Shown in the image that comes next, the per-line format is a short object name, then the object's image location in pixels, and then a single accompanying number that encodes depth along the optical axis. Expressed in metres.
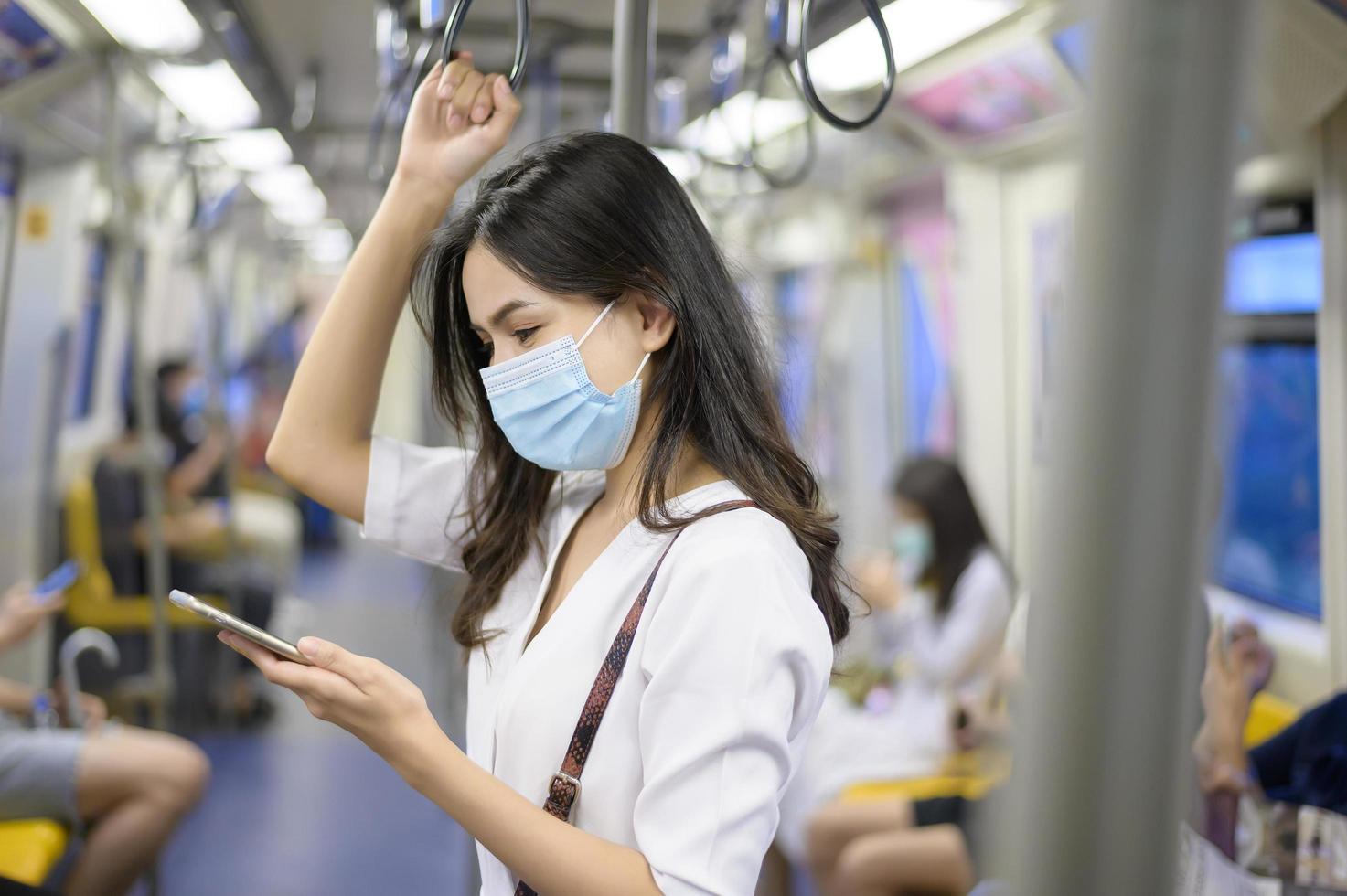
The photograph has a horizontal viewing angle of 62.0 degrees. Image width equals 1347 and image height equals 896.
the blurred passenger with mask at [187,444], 5.82
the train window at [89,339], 4.44
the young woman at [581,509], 1.02
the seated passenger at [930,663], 3.25
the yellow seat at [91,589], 4.51
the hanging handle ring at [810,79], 1.22
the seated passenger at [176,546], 4.62
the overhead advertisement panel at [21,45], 2.78
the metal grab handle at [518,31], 1.20
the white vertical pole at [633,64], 1.53
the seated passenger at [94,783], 2.70
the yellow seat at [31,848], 2.42
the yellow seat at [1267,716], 2.58
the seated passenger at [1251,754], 2.01
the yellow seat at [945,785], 3.06
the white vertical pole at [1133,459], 0.51
